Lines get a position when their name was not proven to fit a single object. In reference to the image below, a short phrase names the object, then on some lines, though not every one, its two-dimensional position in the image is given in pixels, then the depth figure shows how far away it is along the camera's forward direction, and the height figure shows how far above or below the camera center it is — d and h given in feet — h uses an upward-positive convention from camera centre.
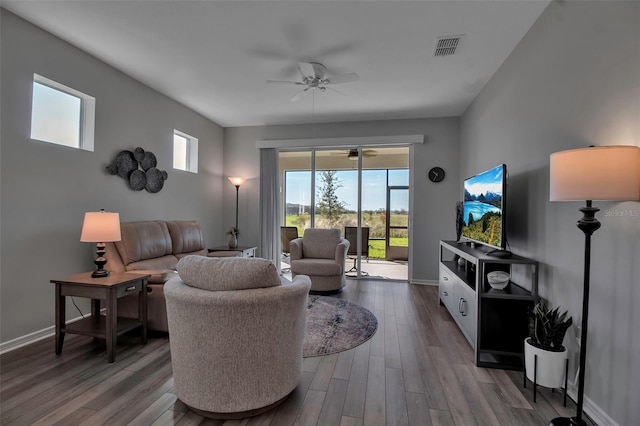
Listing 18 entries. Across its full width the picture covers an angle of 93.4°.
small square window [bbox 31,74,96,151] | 9.01 +2.91
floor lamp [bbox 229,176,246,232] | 17.85 +1.72
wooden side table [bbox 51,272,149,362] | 7.56 -2.50
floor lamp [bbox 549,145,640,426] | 4.47 +0.59
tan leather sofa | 9.07 -1.70
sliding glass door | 17.22 +0.63
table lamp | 8.32 -0.70
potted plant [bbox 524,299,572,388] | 5.98 -2.68
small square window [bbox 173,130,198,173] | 15.39 +2.97
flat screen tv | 8.21 +0.24
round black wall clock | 16.35 +2.19
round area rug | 8.57 -3.79
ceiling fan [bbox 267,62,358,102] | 10.16 +4.83
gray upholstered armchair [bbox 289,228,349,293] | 13.91 -2.33
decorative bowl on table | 7.73 -1.63
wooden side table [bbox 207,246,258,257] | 14.90 -2.08
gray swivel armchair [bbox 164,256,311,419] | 5.18 -2.17
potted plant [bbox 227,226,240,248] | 16.24 -1.60
